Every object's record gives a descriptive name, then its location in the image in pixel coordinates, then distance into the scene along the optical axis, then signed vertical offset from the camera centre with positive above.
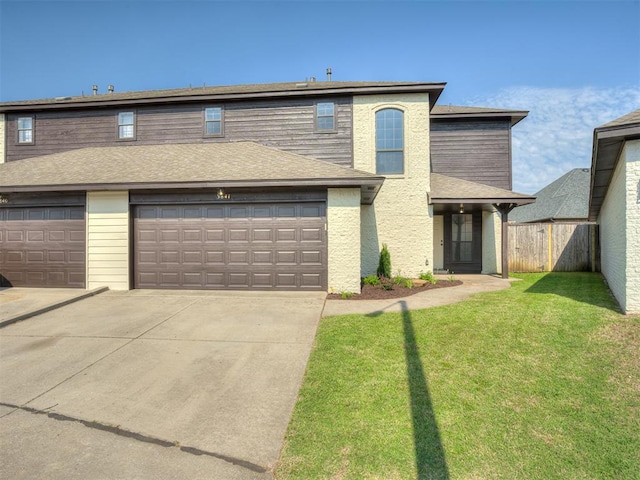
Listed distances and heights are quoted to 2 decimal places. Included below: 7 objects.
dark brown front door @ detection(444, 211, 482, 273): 13.62 +0.00
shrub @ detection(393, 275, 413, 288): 9.94 -1.22
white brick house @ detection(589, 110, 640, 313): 5.94 +0.85
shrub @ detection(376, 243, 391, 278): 10.86 -0.76
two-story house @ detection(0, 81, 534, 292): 9.09 +1.52
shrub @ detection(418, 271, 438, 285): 10.65 -1.19
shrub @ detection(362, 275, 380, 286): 10.05 -1.20
